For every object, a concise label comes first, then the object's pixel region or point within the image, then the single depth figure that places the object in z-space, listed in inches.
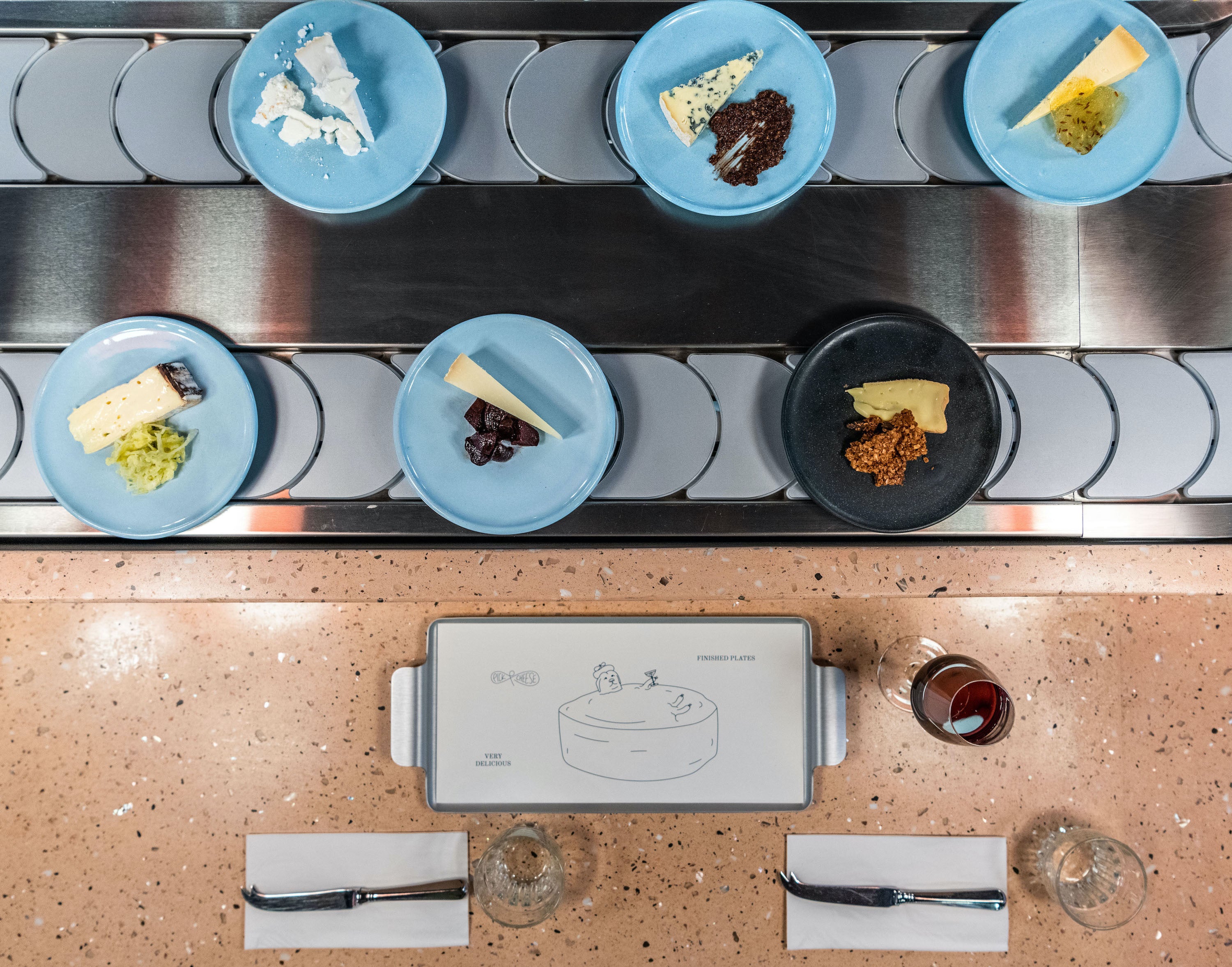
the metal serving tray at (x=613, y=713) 38.4
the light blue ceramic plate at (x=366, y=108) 36.9
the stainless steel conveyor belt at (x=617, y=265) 38.4
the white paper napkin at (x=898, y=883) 38.4
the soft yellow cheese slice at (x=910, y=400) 35.7
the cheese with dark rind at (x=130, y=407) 35.2
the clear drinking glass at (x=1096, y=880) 36.1
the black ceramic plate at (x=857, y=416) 36.3
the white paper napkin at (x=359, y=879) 38.5
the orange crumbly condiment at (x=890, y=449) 35.6
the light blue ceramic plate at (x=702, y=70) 36.8
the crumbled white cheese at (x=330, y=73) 35.6
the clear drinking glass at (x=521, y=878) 36.6
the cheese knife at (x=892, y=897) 37.7
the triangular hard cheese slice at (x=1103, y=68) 35.5
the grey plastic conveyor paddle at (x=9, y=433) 38.1
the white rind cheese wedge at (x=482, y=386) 34.9
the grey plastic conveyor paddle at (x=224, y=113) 38.5
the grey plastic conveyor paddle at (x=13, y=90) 38.8
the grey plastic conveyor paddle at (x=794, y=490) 38.6
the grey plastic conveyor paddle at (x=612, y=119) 38.6
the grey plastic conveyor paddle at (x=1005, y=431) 38.2
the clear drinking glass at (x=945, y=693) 33.8
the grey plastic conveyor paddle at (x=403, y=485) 38.5
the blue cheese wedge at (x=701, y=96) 36.3
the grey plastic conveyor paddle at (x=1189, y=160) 38.6
